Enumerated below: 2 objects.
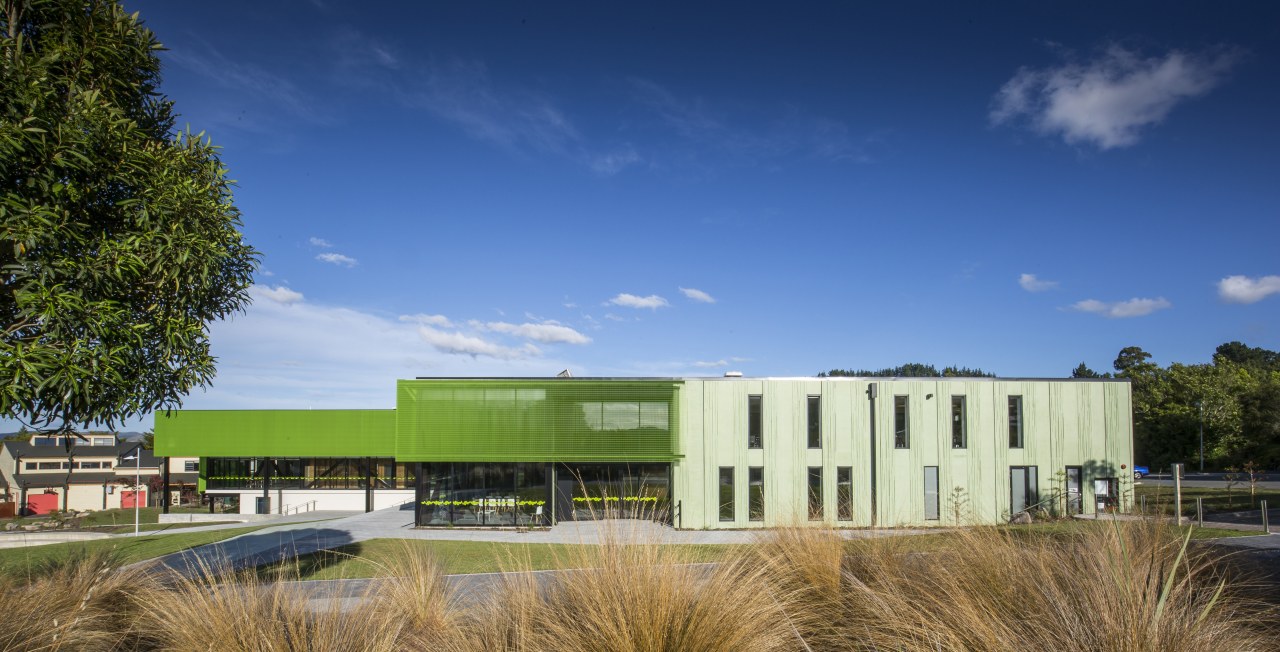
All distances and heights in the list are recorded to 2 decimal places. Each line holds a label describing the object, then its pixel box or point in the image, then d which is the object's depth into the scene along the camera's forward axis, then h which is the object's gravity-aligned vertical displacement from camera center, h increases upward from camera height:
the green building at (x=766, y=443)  22.94 -1.84
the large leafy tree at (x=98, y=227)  7.18 +1.89
